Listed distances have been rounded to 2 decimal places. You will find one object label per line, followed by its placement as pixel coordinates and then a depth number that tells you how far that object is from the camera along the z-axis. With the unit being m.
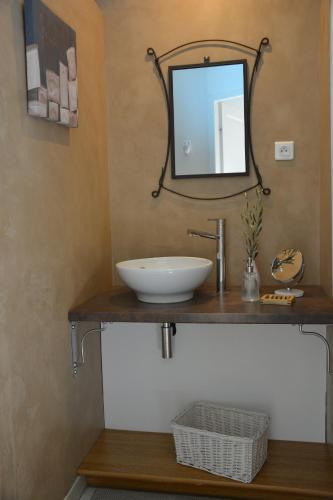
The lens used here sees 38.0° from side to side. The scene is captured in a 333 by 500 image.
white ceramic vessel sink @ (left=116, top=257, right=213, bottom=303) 1.87
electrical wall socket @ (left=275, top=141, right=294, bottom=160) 2.27
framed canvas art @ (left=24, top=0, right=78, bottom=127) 1.58
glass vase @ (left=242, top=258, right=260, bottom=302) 2.01
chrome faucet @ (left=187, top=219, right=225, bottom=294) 2.21
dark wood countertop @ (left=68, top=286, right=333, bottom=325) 1.78
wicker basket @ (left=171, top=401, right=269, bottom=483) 1.97
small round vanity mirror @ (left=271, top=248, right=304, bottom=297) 2.11
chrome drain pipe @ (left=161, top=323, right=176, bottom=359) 2.17
